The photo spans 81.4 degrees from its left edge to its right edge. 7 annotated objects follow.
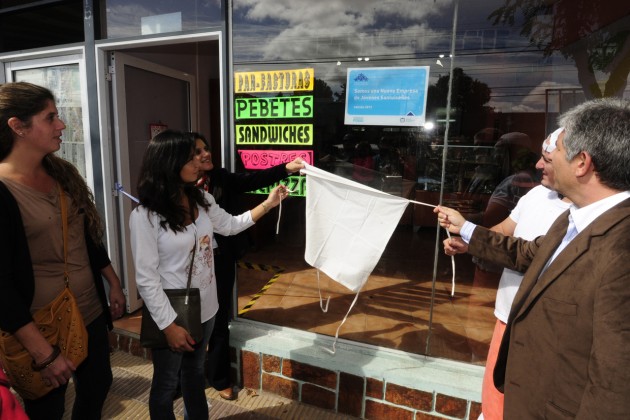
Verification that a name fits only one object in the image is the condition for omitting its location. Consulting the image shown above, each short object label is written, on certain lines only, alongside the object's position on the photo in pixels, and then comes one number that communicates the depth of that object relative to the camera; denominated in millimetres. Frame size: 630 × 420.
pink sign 3021
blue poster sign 2703
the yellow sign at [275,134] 3000
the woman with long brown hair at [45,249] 1533
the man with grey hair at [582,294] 1073
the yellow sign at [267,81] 2994
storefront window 2982
